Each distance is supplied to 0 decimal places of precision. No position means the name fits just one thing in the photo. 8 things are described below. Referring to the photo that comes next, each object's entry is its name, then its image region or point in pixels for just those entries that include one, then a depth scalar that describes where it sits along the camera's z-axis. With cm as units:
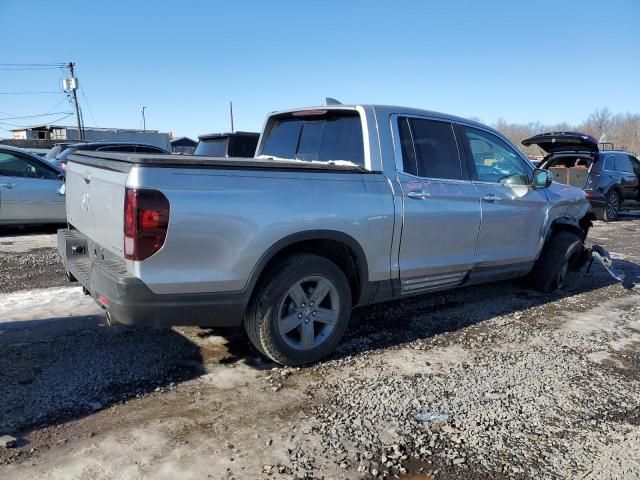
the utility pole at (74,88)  3834
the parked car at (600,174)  1216
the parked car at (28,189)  835
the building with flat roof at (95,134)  4581
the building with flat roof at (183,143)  4659
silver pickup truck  306
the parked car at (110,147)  1117
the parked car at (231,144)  1059
